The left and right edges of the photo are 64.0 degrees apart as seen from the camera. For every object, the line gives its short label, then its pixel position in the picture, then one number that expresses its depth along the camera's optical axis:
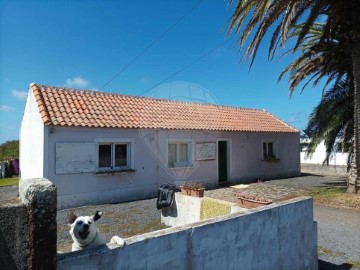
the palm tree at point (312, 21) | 9.75
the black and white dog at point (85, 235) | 3.54
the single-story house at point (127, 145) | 10.91
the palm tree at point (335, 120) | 12.98
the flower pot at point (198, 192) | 7.52
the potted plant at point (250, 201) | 5.76
